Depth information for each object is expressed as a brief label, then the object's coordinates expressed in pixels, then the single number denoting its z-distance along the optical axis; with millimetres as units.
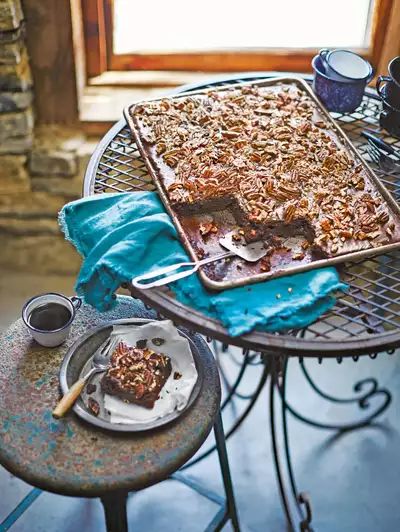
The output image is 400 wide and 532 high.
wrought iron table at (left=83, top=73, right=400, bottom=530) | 1222
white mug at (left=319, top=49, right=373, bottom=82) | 1746
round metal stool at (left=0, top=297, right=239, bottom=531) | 1281
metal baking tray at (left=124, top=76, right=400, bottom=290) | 1293
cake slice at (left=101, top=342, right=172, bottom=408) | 1406
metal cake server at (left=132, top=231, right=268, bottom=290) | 1279
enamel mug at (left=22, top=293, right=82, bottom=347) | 1481
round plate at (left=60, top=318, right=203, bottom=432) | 1348
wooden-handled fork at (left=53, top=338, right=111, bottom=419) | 1359
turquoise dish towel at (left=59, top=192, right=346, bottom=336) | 1243
